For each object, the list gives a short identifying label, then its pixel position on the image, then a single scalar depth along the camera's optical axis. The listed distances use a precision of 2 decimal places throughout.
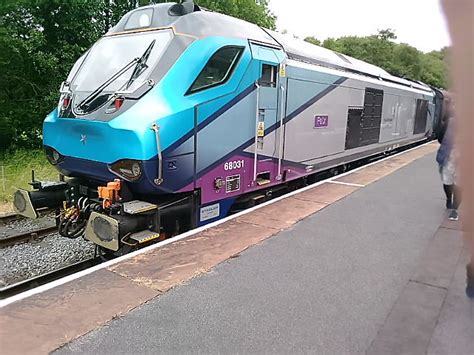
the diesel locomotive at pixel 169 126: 4.83
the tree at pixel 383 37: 41.83
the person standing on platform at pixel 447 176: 6.32
